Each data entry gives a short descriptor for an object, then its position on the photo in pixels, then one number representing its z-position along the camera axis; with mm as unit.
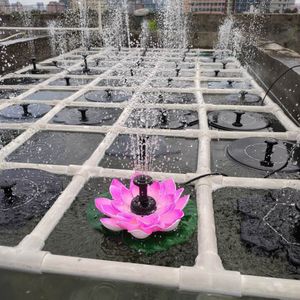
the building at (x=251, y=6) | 17250
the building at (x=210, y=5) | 48181
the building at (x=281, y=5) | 33838
